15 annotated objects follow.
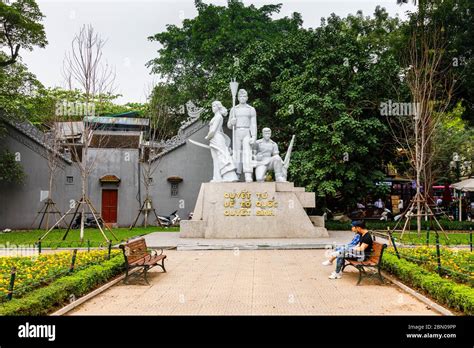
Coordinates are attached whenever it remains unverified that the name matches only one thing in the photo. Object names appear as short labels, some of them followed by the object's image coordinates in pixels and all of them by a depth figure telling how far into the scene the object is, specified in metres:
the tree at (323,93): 20.48
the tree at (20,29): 21.22
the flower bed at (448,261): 8.34
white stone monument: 17.16
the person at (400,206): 31.62
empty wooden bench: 9.19
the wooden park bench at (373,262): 8.93
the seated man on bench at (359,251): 9.34
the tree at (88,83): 16.77
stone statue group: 18.11
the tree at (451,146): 28.92
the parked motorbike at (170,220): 26.75
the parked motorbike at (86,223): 25.03
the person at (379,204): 31.59
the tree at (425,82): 18.03
